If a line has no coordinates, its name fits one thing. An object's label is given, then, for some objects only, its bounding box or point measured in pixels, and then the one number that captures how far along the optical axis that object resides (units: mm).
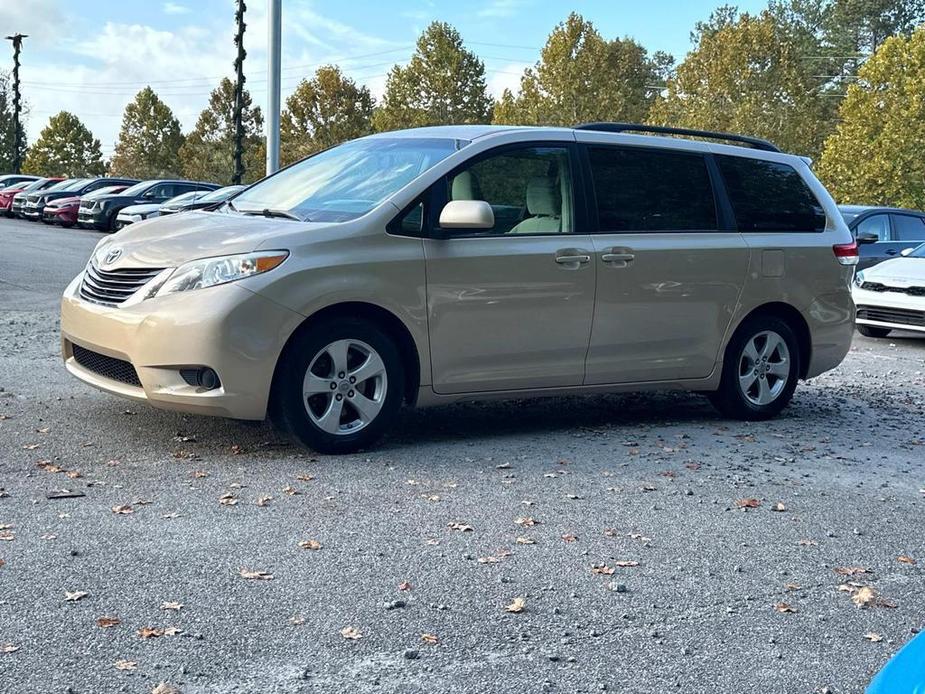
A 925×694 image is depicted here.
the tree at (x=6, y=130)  77812
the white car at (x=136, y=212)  32375
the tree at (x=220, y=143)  66250
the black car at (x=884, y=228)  17688
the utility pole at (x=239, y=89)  37500
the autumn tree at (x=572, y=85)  52375
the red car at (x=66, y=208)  37062
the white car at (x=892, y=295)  14219
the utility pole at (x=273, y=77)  18547
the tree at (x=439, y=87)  54438
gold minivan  6371
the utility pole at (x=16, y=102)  64688
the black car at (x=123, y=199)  35375
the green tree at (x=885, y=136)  37938
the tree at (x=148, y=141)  72625
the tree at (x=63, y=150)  77812
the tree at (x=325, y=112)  62500
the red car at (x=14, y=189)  42703
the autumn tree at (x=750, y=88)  47219
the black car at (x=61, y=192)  39000
